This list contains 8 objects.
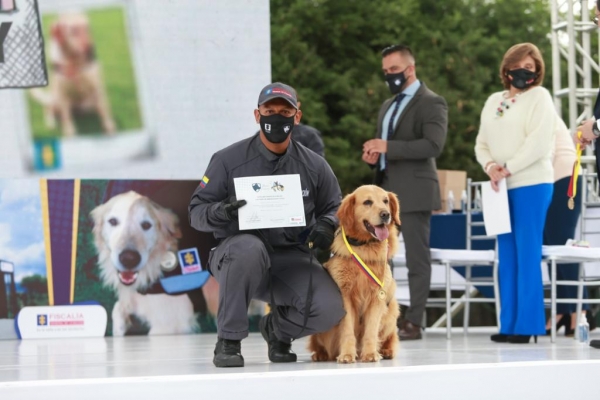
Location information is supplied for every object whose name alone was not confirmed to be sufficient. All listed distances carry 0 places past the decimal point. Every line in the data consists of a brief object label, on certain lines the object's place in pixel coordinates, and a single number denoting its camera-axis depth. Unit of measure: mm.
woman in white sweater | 11609
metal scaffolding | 21141
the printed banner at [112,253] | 13672
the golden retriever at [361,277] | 8883
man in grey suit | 12477
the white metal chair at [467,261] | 12906
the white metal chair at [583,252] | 11805
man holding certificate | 8523
